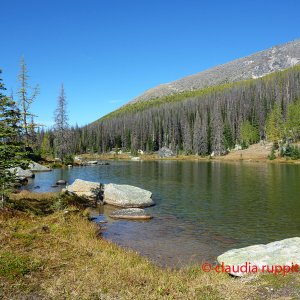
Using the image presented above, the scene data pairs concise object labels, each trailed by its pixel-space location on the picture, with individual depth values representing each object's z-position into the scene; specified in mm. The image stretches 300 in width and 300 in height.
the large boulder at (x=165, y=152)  147888
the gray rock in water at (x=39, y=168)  66575
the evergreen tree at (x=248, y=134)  131750
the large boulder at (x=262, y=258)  11305
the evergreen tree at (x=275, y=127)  114188
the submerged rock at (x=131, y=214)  26234
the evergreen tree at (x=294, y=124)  114125
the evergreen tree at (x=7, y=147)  18578
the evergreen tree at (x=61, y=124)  91919
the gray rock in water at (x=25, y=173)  52938
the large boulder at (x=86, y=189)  33388
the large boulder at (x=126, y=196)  31469
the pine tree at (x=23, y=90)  71188
